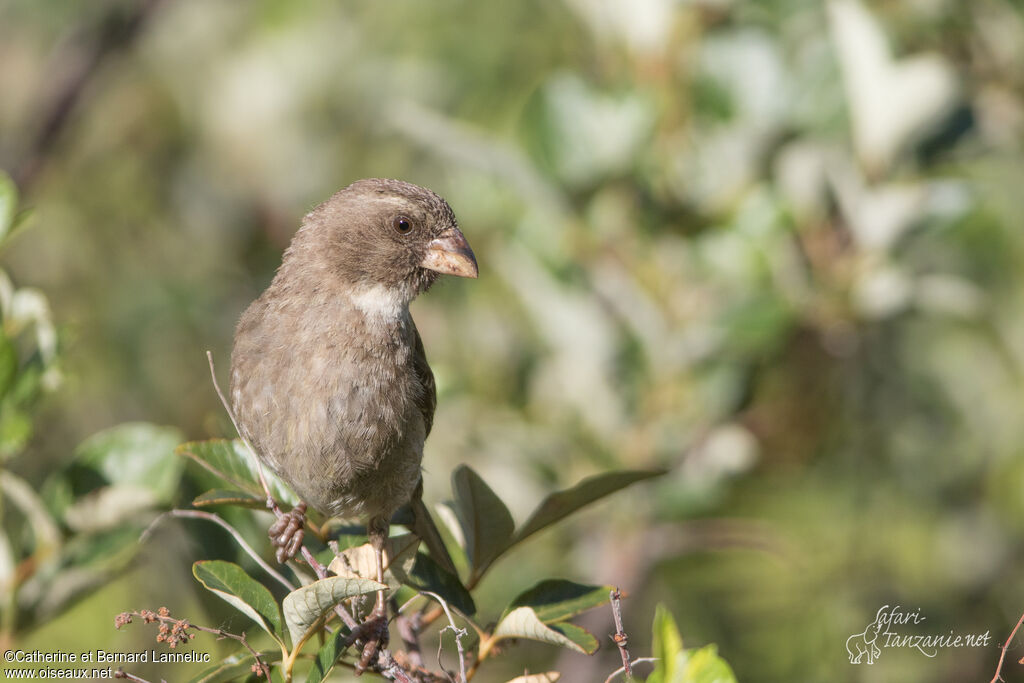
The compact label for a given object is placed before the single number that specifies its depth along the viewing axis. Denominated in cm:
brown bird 640
